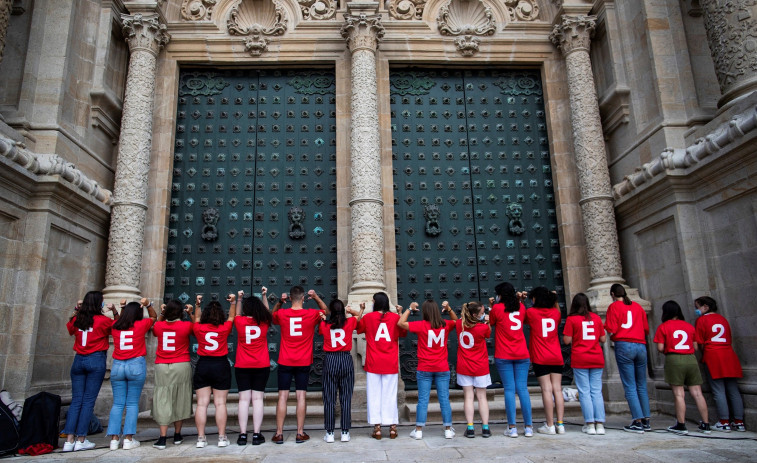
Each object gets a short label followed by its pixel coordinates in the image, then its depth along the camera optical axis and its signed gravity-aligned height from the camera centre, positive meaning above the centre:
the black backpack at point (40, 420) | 6.45 -0.64
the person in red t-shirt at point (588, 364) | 6.95 -0.15
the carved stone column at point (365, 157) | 9.72 +3.77
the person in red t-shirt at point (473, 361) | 6.84 -0.07
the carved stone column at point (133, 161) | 9.52 +3.75
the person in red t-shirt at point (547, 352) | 6.93 +0.01
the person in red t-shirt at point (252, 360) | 6.73 +0.01
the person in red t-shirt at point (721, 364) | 7.26 -0.21
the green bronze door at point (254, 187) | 10.47 +3.49
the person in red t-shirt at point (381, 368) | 6.84 -0.13
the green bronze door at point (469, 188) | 10.63 +3.41
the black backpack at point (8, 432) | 6.32 -0.76
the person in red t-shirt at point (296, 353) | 6.76 +0.09
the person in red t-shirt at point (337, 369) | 6.78 -0.13
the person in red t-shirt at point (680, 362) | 7.13 -0.17
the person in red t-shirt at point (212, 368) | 6.62 -0.08
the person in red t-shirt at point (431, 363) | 6.81 -0.09
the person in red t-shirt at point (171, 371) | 6.60 -0.10
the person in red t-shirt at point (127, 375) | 6.65 -0.13
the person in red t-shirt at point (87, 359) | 6.73 +0.08
